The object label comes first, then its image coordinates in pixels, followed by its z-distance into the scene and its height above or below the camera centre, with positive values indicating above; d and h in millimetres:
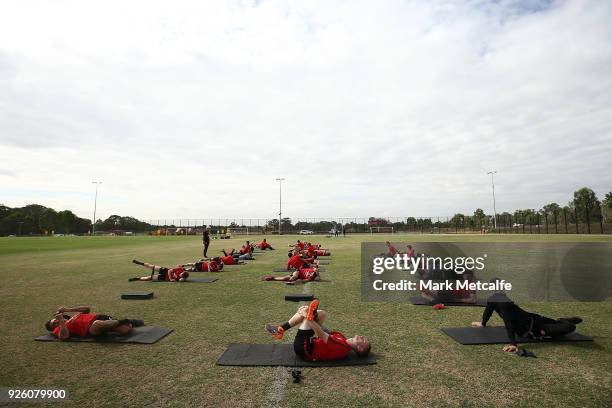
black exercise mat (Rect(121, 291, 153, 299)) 9828 -1760
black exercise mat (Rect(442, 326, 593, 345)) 6066 -1810
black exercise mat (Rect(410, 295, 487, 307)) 9000 -1776
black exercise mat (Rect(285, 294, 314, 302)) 9461 -1744
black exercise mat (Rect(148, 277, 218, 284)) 12867 -1755
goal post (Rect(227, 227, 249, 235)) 89188 +289
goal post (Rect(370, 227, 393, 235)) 89750 +704
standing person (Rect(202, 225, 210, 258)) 21312 -246
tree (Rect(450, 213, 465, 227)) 91000 +3405
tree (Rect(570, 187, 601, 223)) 84500 +8887
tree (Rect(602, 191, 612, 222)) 65800 +5442
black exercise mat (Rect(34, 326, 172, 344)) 6195 -1880
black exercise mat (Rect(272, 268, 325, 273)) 15259 -1648
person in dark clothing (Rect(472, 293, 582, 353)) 5965 -1509
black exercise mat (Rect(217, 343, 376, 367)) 5152 -1891
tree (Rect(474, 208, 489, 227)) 91588 +4260
